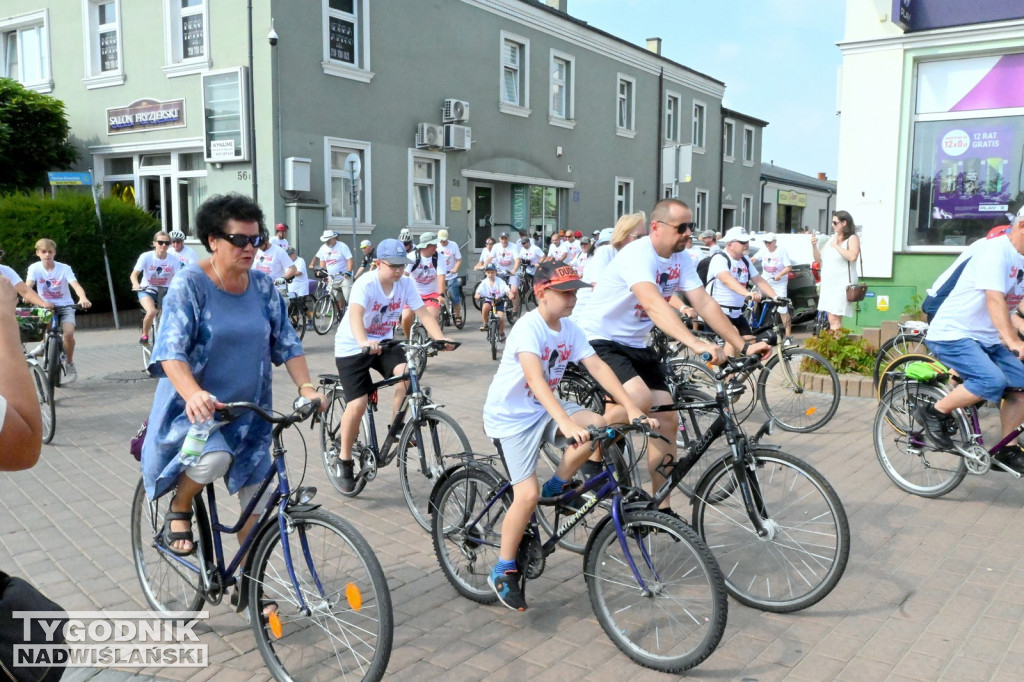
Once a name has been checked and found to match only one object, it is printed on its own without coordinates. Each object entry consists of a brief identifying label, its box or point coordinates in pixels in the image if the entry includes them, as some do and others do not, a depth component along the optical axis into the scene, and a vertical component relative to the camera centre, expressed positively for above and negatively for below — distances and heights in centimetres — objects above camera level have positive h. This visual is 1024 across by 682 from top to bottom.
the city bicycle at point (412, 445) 524 -124
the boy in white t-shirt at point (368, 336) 573 -59
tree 1955 +262
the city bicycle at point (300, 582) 305 -128
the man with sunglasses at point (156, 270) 1205 -28
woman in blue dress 342 -46
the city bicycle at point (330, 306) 1630 -108
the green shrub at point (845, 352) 928 -110
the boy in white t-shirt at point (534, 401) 379 -68
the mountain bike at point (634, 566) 331 -132
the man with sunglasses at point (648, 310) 480 -35
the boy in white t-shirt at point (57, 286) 990 -42
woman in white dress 1021 -18
